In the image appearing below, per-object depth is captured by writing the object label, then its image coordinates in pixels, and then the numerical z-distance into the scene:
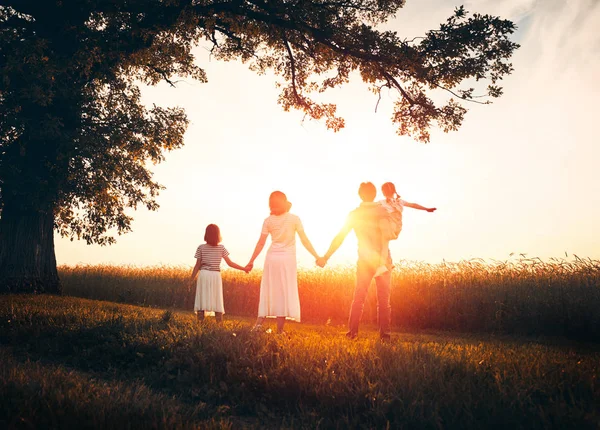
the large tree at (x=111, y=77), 16.92
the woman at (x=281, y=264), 10.75
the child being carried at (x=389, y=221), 11.52
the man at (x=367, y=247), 11.45
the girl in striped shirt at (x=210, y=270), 13.44
